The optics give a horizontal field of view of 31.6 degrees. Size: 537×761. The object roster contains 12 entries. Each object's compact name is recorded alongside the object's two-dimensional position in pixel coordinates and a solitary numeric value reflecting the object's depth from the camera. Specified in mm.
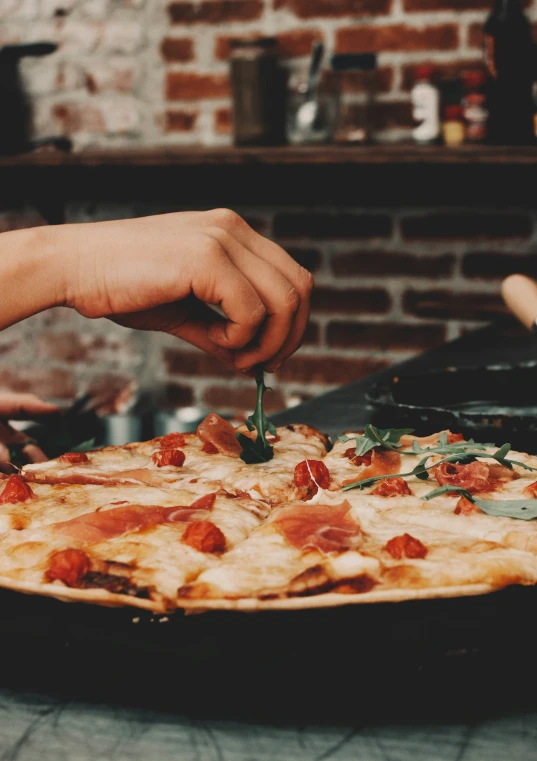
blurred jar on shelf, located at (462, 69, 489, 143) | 2162
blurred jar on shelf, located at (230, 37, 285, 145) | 2324
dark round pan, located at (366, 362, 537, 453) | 1268
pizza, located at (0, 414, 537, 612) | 674
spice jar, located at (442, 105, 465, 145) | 2246
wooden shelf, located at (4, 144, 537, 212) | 2168
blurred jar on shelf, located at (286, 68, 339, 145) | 2324
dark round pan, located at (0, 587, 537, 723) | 624
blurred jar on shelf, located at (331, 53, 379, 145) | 2324
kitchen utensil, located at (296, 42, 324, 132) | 2318
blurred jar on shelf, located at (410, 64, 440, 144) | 2254
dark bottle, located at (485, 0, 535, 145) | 2146
